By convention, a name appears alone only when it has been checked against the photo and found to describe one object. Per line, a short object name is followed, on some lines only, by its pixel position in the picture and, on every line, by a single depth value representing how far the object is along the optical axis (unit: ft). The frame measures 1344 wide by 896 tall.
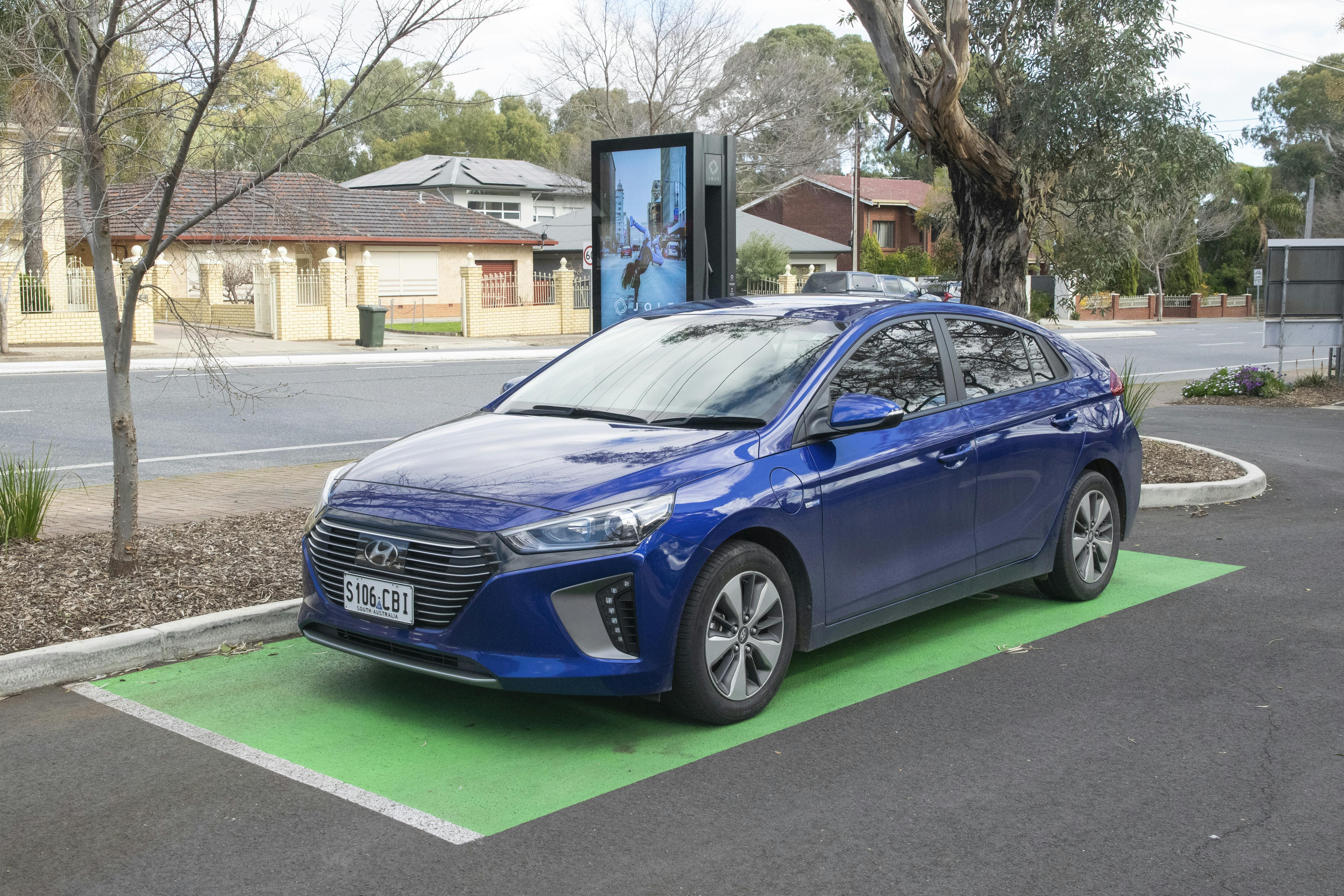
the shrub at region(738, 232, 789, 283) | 159.84
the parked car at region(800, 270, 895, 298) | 100.73
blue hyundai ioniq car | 15.02
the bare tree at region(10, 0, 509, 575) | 20.34
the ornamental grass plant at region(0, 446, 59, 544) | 23.29
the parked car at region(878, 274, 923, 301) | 104.47
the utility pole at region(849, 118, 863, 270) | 163.31
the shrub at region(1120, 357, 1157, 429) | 37.17
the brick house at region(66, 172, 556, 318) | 137.59
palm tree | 215.51
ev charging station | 35.94
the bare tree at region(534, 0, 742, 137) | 145.59
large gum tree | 37.17
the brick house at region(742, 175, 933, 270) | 213.87
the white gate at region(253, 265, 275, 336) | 109.09
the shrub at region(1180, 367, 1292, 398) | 61.87
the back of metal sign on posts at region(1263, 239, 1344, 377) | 62.80
